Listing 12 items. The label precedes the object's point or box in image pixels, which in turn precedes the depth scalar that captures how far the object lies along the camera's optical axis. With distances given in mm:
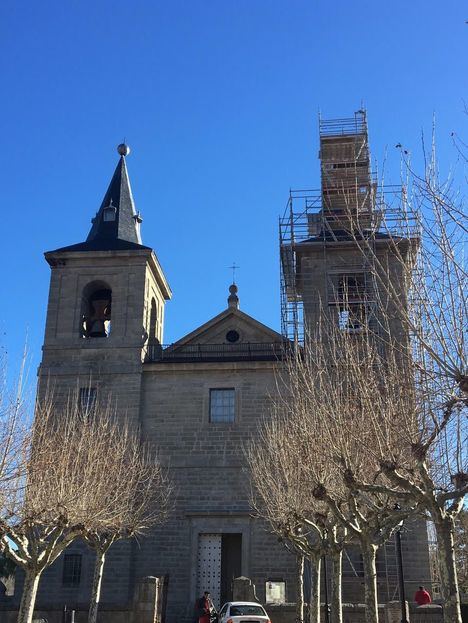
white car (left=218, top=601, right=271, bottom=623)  17516
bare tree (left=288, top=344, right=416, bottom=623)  13555
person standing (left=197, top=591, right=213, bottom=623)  19734
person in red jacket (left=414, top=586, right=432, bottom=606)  20562
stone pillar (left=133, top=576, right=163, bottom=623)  19188
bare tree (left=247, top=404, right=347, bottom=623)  17250
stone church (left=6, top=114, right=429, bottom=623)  24594
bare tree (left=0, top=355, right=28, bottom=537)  16625
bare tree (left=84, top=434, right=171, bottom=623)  21078
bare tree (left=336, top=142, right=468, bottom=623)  9914
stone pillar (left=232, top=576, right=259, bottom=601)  21062
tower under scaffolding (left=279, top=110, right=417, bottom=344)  28031
